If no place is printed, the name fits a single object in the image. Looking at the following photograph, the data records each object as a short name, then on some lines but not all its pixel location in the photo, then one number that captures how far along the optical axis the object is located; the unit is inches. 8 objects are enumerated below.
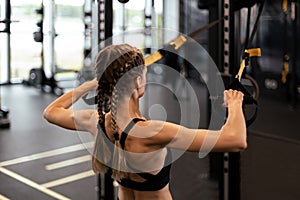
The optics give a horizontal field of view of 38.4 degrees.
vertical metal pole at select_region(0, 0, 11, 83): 300.0
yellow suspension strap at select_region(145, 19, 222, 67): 76.7
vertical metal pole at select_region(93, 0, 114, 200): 90.2
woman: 48.9
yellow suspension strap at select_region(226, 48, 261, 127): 55.1
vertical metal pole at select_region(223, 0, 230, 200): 81.8
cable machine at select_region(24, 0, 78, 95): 299.9
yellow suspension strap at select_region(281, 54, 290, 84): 235.1
